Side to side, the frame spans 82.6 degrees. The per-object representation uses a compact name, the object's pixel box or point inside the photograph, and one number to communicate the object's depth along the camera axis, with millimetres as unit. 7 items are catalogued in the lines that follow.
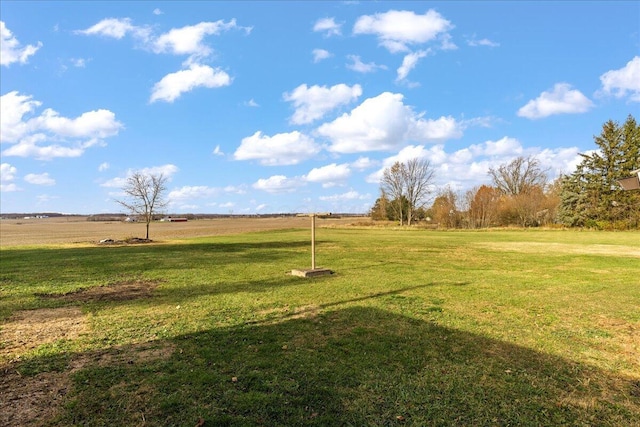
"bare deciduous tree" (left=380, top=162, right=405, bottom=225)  63703
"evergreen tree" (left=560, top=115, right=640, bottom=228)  41062
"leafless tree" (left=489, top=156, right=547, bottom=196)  59219
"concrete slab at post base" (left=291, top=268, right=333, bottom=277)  11180
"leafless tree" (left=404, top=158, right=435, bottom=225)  62938
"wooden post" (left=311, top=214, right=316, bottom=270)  11656
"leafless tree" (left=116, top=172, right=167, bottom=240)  30406
